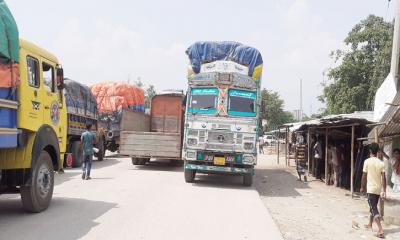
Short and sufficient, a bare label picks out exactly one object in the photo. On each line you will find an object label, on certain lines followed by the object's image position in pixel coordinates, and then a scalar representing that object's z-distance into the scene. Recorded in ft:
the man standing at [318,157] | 51.94
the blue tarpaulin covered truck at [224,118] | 39.19
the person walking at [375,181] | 23.89
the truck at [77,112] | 50.80
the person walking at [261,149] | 122.50
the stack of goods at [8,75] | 19.04
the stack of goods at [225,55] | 44.93
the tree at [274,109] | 210.38
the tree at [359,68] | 88.99
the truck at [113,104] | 68.95
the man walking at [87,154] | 39.96
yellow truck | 19.57
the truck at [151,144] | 49.73
